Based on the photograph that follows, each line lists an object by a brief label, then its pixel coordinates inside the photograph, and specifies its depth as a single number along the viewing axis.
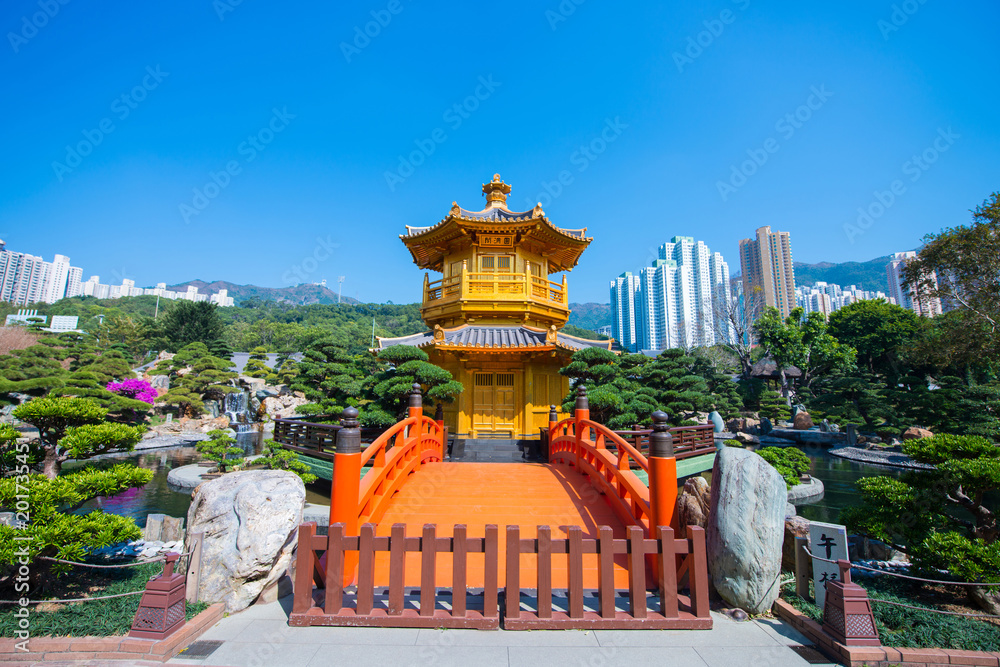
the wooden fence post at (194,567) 4.20
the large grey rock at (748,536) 4.14
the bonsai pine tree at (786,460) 12.13
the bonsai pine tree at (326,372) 19.03
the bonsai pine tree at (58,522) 3.91
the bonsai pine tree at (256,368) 39.25
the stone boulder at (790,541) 6.11
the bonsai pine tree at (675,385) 16.86
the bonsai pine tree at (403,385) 12.54
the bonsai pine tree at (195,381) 28.73
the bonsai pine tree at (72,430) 5.30
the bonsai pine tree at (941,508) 4.66
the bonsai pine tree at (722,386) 28.30
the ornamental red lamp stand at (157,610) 3.52
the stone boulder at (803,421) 29.55
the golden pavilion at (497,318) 14.17
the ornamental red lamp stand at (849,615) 3.50
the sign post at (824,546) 4.48
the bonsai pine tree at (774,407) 31.50
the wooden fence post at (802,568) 4.69
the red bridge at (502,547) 3.96
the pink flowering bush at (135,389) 25.86
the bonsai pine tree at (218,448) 13.38
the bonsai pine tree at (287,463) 10.84
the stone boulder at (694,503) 5.02
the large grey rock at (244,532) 4.25
